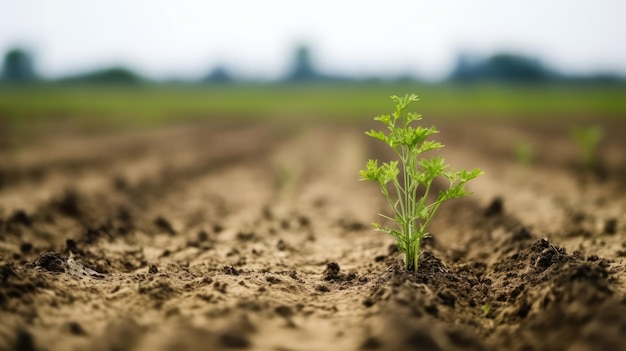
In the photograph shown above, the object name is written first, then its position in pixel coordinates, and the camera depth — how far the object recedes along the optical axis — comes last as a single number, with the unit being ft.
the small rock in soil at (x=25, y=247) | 16.87
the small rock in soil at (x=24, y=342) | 8.29
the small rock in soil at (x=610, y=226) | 18.06
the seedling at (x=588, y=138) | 29.68
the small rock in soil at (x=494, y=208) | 21.11
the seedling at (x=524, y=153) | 33.09
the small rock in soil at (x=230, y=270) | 13.49
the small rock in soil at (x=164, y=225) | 20.44
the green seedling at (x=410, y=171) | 11.59
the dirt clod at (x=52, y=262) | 12.98
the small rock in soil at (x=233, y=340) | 8.39
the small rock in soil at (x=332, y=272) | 13.87
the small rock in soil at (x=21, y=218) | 18.81
